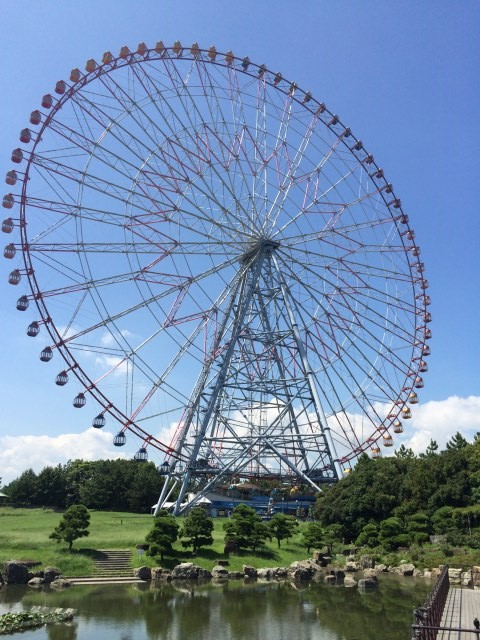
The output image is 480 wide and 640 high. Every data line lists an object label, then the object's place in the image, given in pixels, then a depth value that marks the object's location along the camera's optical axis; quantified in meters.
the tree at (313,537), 34.47
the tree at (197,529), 30.20
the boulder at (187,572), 27.39
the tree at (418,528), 34.56
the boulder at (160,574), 27.11
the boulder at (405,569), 30.08
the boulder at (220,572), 27.92
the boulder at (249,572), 28.70
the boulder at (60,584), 24.52
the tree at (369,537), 35.69
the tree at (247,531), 32.25
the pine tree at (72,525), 28.66
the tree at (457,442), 67.91
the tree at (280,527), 33.97
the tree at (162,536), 28.80
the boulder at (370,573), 26.88
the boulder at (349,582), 27.03
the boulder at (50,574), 25.34
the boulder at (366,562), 31.58
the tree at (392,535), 34.38
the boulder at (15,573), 24.73
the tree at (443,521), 36.25
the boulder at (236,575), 28.30
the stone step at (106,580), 25.77
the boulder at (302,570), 28.83
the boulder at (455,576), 26.30
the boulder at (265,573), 28.70
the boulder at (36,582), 24.67
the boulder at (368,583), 25.70
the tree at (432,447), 80.78
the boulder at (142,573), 26.94
